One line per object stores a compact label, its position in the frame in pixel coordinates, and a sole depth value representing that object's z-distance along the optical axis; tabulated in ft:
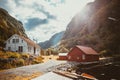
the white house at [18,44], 78.98
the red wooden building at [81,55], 84.55
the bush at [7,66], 47.30
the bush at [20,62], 54.32
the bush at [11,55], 55.36
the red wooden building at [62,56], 99.03
